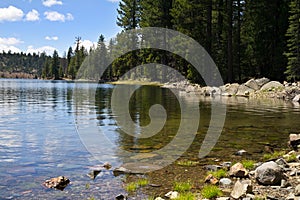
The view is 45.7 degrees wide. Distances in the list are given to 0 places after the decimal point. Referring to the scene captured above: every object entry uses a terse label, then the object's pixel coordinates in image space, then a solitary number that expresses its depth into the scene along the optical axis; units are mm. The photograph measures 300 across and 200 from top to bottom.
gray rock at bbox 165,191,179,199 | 6034
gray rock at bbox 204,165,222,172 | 7900
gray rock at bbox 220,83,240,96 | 36656
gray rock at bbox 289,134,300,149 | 10484
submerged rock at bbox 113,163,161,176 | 7766
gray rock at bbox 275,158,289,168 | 7655
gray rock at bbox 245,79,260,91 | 36153
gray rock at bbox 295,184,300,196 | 5634
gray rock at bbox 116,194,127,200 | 6113
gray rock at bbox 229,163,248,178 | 7172
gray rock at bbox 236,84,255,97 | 35875
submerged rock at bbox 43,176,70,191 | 6684
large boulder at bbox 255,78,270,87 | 35806
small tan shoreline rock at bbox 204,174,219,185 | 6837
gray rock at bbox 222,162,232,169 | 8070
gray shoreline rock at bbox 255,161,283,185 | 6453
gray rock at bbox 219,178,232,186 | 6758
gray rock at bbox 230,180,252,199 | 5805
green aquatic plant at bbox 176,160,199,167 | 8430
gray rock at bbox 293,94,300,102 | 28447
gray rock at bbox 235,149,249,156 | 9539
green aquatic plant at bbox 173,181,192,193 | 6457
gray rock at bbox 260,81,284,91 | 33750
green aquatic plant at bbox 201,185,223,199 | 5992
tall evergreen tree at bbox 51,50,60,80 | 166400
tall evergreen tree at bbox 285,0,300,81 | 34844
